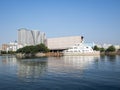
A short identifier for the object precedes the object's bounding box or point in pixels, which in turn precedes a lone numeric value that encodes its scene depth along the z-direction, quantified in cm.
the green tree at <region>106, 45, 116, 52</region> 9046
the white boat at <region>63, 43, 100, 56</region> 6867
